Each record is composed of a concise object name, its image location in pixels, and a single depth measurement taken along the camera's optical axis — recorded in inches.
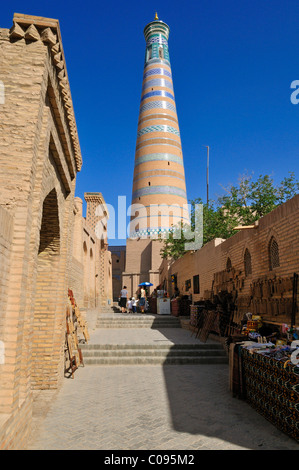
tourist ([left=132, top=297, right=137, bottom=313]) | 664.4
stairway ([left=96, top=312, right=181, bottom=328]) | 462.9
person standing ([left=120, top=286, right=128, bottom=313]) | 648.4
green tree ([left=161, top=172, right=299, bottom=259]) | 522.9
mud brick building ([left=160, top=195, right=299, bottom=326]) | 217.3
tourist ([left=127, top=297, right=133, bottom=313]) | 674.2
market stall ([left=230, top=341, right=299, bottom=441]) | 126.8
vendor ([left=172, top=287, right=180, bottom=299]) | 633.9
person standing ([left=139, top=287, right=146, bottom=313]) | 674.6
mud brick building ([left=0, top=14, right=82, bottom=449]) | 117.6
